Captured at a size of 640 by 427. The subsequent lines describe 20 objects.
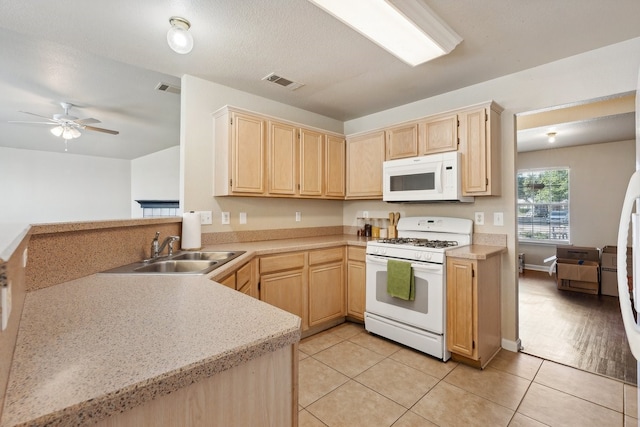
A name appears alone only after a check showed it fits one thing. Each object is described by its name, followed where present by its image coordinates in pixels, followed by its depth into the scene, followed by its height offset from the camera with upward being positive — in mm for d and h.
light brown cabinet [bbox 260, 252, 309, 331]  2504 -596
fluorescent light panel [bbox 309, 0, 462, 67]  1651 +1180
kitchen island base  609 -433
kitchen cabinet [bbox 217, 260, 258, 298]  1845 -452
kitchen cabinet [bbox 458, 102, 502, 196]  2484 +566
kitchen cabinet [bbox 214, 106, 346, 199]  2672 +575
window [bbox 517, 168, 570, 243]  5578 +191
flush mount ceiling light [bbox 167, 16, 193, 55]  1794 +1092
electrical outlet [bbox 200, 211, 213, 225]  2724 -29
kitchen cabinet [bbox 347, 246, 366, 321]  2992 -696
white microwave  2605 +342
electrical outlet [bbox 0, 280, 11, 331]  518 -170
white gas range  2369 -603
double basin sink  1635 -310
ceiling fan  3637 +1168
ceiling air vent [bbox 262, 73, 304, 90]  2678 +1259
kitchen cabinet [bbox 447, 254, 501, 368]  2246 -756
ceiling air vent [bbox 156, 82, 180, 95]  2970 +1314
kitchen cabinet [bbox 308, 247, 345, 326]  2838 -708
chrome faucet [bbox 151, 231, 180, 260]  1989 -209
